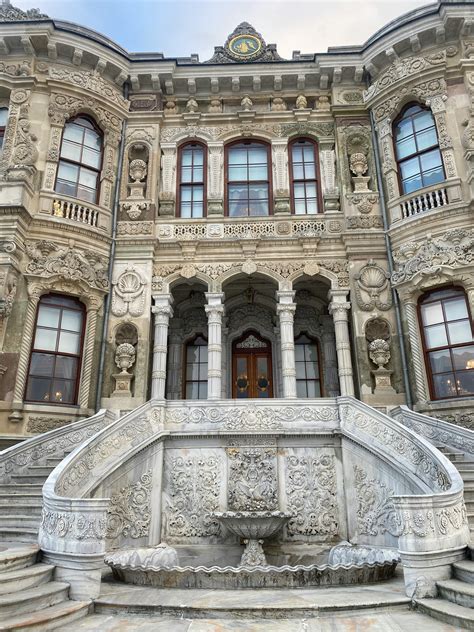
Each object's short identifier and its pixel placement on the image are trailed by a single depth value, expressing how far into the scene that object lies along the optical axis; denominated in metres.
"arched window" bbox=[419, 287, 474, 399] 10.73
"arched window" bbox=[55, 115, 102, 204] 12.96
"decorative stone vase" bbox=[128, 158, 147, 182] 13.60
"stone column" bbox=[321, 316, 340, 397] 13.28
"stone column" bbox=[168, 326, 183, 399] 13.51
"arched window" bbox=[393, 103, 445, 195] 12.52
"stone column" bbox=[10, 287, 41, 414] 10.45
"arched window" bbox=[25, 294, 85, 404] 11.04
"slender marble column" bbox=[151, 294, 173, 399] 11.45
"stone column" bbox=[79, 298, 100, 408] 11.20
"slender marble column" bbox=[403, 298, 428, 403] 10.88
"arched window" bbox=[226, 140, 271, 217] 13.78
